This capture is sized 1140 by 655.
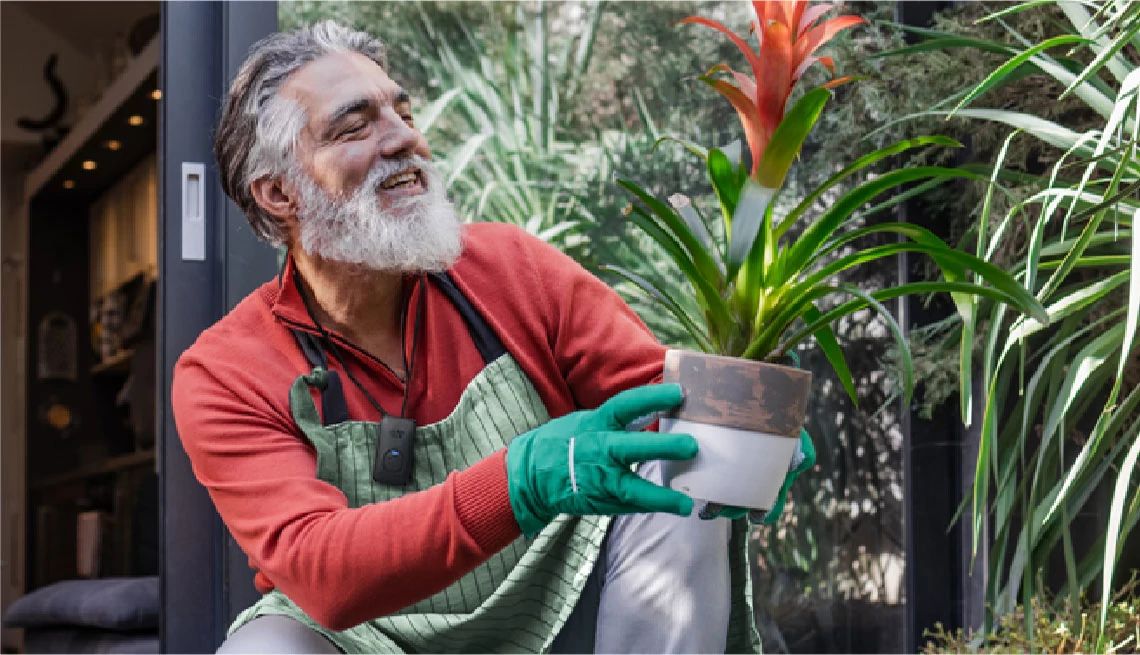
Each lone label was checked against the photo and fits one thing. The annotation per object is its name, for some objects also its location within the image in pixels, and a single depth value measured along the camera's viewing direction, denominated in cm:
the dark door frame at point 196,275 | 240
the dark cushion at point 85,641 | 300
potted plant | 138
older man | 167
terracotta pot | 137
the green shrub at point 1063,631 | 231
